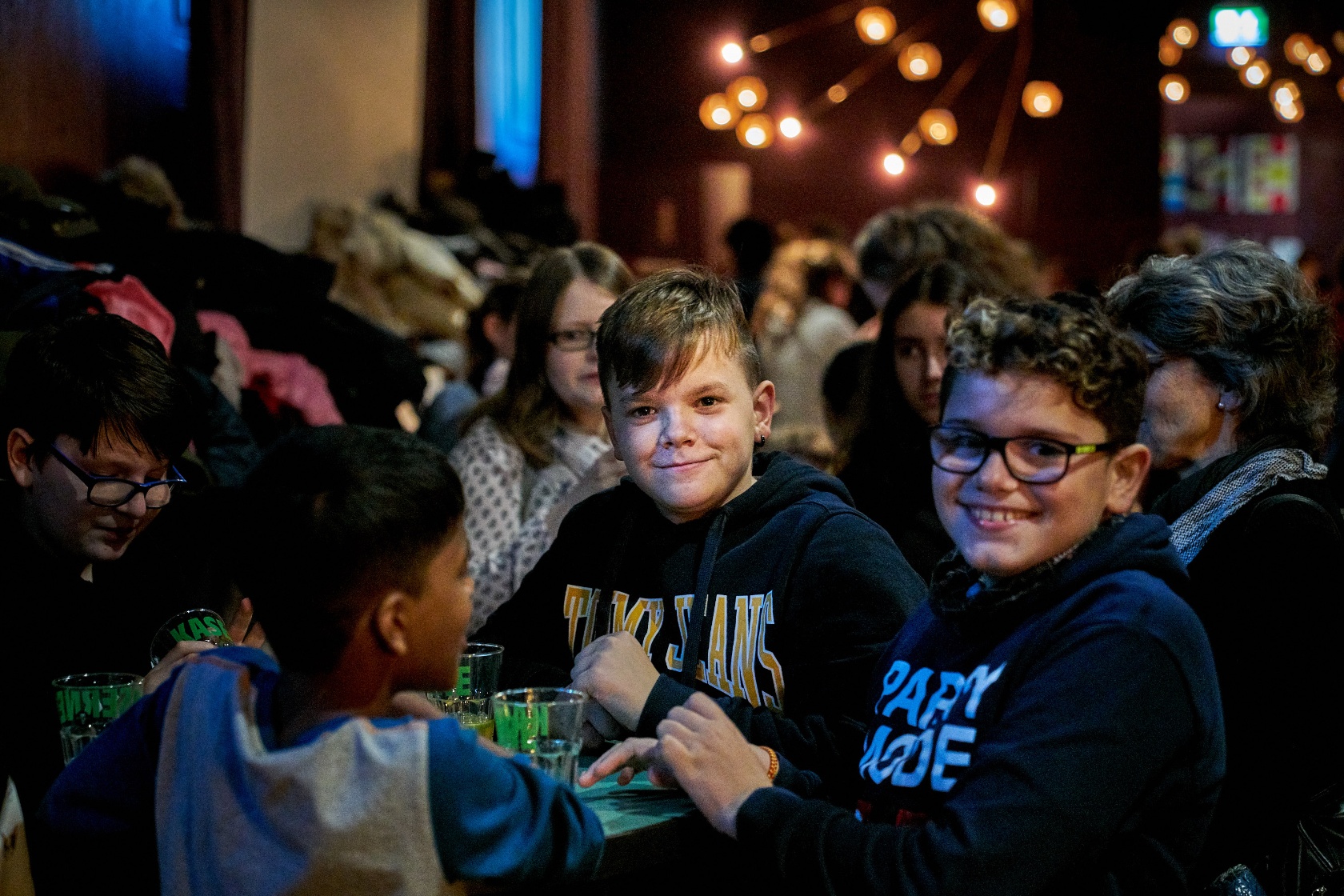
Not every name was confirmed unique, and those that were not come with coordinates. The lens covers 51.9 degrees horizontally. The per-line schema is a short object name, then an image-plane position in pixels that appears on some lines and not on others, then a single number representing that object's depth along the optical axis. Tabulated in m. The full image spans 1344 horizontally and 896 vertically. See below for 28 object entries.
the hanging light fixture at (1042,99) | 13.21
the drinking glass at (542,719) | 1.92
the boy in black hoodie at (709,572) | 2.15
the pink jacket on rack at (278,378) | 4.17
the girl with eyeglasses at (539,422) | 3.60
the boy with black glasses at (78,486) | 2.29
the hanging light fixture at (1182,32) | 14.17
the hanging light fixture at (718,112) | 12.54
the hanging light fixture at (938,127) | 13.76
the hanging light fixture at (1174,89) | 14.79
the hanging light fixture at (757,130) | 11.73
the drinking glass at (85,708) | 1.92
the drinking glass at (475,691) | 2.15
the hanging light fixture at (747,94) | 12.73
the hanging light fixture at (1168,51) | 13.90
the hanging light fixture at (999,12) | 11.20
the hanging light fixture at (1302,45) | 12.97
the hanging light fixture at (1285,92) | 14.02
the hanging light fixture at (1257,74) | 13.59
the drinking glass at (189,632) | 2.15
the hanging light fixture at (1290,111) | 14.54
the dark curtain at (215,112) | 6.25
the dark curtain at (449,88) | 9.10
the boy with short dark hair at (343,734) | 1.50
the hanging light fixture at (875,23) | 12.08
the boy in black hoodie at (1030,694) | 1.59
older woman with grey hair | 2.09
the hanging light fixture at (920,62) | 13.59
